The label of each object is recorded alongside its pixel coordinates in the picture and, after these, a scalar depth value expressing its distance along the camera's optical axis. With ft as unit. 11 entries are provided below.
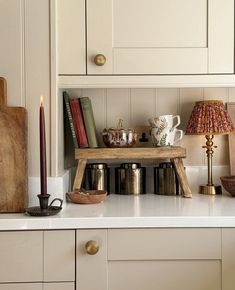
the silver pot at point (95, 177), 6.03
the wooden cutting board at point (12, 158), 4.82
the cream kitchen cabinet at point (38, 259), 4.38
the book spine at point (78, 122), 5.86
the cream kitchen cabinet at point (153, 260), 4.43
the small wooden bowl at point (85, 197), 5.27
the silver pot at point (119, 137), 5.78
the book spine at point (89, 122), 5.91
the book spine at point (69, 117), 5.85
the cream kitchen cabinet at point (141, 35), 5.34
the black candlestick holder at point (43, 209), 4.51
